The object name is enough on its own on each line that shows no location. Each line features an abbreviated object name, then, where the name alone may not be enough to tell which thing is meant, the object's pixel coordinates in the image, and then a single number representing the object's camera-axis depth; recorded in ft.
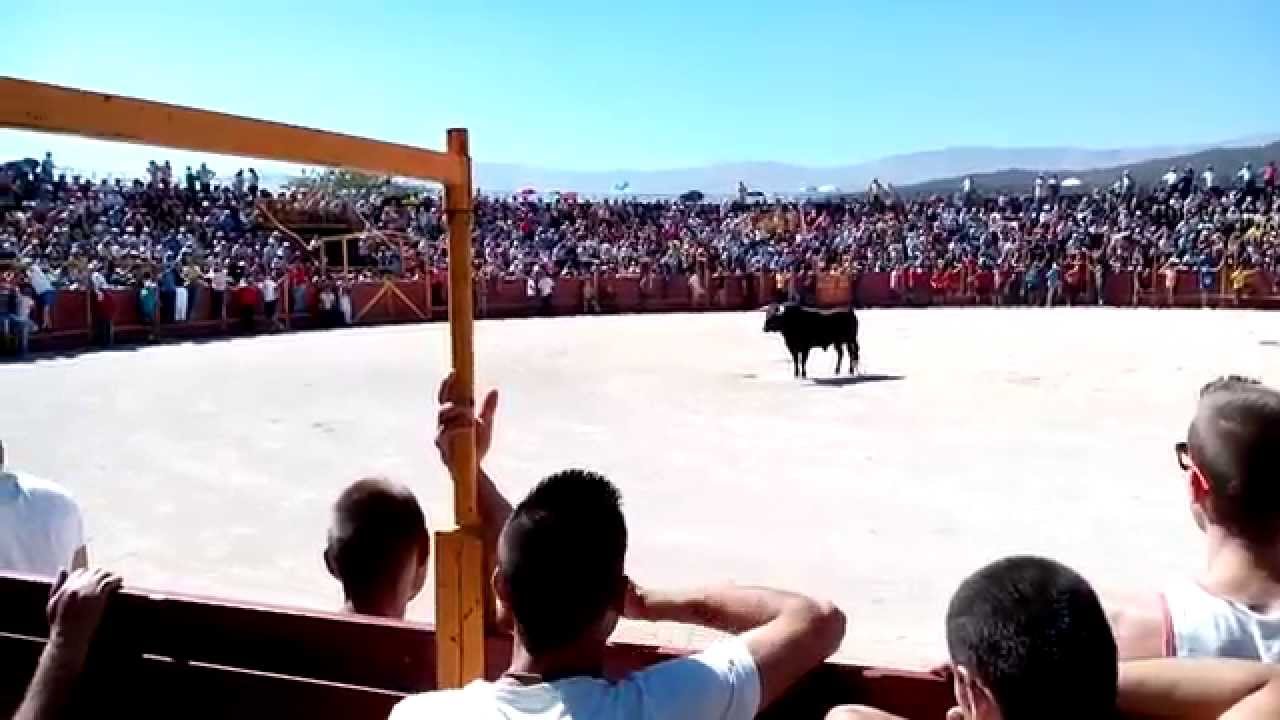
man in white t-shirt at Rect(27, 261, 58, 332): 75.97
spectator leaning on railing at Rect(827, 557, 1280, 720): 4.93
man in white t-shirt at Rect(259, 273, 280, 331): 92.22
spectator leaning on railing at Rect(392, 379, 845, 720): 5.89
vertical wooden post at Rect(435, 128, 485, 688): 7.32
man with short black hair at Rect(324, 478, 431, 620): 9.23
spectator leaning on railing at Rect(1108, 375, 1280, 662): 6.68
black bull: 54.44
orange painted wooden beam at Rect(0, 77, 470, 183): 5.48
